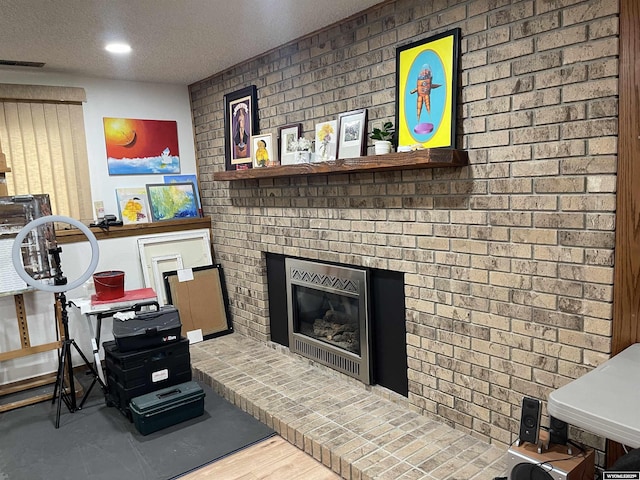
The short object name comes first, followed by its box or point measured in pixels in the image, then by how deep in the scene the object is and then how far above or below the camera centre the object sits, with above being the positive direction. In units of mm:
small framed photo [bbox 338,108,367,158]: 2756 +316
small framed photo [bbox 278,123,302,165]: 3232 +352
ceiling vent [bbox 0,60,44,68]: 3377 +1020
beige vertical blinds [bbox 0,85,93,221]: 3576 +408
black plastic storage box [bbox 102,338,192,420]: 2988 -1095
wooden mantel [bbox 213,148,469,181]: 2201 +123
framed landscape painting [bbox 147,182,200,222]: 4219 -32
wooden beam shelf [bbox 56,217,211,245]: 3764 -256
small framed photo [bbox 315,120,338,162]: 2945 +306
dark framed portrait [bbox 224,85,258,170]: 3662 +541
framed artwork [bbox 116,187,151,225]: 4086 -47
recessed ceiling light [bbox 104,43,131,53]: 3092 +1004
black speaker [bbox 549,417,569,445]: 1894 -1021
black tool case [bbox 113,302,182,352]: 3000 -831
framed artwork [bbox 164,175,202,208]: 4363 +164
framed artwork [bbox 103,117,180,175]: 4043 +463
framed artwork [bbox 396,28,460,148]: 2293 +467
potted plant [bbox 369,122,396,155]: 2537 +261
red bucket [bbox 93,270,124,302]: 3326 -596
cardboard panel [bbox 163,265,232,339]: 4133 -907
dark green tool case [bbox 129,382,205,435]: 2834 -1260
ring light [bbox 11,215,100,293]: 2823 -323
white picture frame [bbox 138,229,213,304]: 4125 -499
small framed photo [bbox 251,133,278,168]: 3432 +303
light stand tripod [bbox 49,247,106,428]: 3135 -1036
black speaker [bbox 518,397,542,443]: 1864 -946
